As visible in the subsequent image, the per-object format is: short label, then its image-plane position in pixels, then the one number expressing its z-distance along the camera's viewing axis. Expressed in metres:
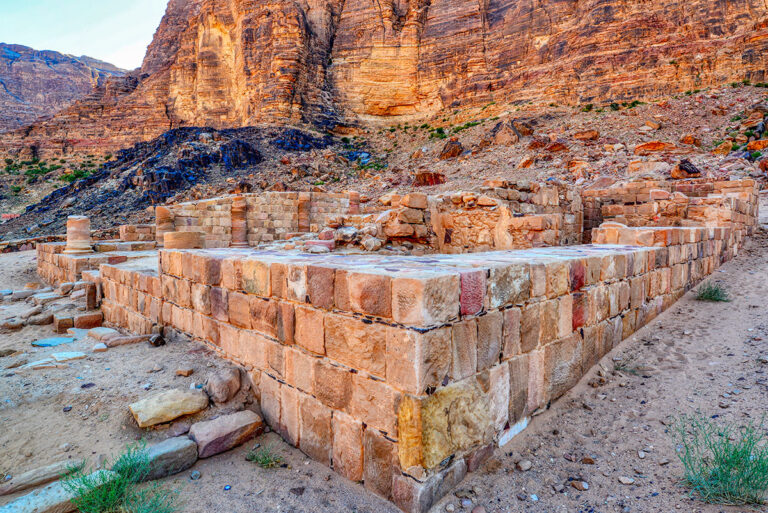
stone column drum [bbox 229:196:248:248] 13.98
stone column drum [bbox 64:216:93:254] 10.44
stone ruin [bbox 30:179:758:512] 2.26
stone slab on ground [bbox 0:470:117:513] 2.22
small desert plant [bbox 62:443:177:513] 2.25
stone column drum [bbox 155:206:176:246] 13.30
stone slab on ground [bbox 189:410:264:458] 2.89
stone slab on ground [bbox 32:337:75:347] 5.09
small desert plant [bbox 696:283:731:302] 5.59
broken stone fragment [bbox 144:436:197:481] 2.62
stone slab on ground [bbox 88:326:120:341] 5.26
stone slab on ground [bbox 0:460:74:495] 2.42
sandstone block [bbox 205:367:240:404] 3.37
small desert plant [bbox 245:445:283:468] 2.79
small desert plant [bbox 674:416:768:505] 2.18
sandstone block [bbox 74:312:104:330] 6.12
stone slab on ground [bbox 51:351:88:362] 4.30
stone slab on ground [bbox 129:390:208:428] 3.07
